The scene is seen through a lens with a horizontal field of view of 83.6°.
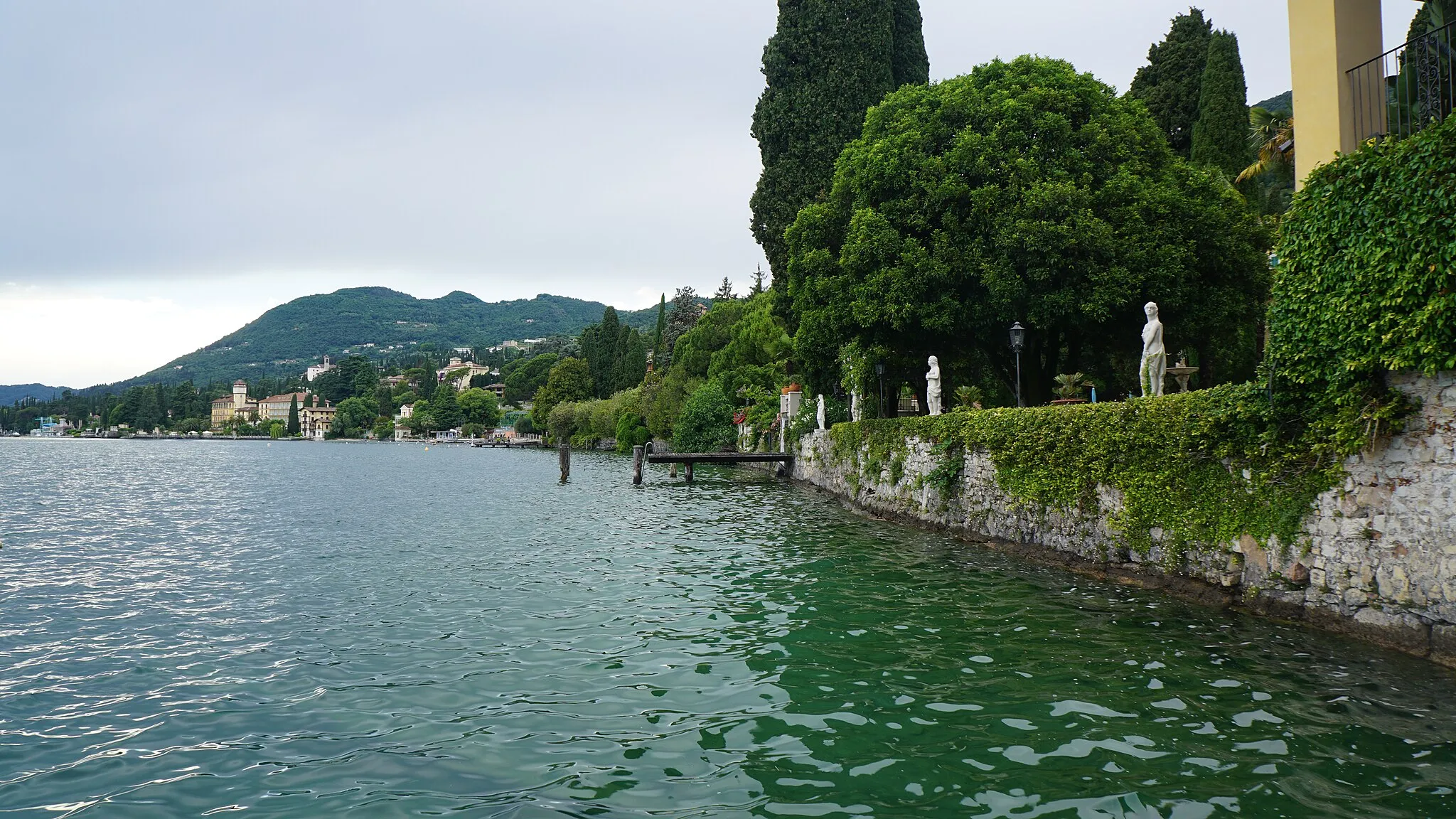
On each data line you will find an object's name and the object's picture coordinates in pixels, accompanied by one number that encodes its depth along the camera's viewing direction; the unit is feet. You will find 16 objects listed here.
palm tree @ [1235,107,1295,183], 66.80
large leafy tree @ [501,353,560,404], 496.23
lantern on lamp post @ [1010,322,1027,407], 52.01
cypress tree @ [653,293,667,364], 240.94
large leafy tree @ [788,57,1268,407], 58.80
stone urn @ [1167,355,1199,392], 46.91
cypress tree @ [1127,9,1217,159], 104.99
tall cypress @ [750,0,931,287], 96.37
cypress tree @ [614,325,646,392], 264.52
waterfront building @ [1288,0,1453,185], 32.81
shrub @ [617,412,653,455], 211.61
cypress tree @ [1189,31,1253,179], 89.30
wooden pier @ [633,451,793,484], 106.22
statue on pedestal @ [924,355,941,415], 61.67
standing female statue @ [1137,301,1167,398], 40.81
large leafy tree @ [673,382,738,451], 163.73
